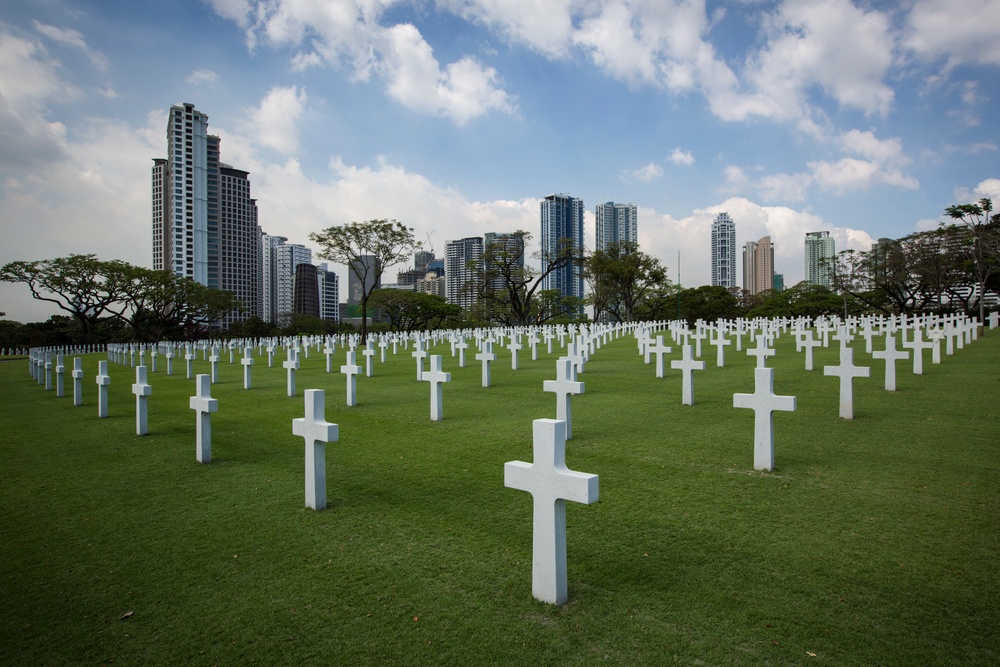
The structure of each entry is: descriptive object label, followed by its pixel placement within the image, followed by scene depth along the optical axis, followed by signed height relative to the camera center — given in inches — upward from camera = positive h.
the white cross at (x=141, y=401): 323.6 -38.7
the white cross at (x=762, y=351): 432.8 -17.8
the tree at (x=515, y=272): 1876.2 +189.0
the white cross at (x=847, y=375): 294.9 -25.0
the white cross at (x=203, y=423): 254.2 -39.8
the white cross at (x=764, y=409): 212.4 -30.6
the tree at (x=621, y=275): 2122.3 +196.4
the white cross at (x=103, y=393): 392.8 -41.5
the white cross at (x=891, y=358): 375.9 -21.1
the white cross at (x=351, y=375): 410.1 -32.2
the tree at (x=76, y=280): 1692.5 +159.7
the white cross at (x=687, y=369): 352.2 -25.4
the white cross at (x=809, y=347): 497.4 -17.4
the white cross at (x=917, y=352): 440.8 -20.7
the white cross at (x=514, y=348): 614.9 -19.8
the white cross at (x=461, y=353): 671.1 -26.8
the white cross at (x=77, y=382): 462.3 -39.7
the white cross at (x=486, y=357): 486.1 -23.2
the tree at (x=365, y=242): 1542.8 +238.0
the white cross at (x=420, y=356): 521.3 -23.2
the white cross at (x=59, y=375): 534.0 -38.4
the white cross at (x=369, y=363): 603.5 -33.7
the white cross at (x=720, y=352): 562.2 -23.8
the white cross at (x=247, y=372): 549.6 -37.8
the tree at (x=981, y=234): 1014.4 +162.5
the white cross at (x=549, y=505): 120.3 -37.0
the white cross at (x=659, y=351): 483.6 -19.5
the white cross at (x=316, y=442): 185.3 -36.0
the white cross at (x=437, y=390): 338.6 -34.8
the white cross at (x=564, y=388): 258.7 -26.7
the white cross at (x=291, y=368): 476.4 -30.3
